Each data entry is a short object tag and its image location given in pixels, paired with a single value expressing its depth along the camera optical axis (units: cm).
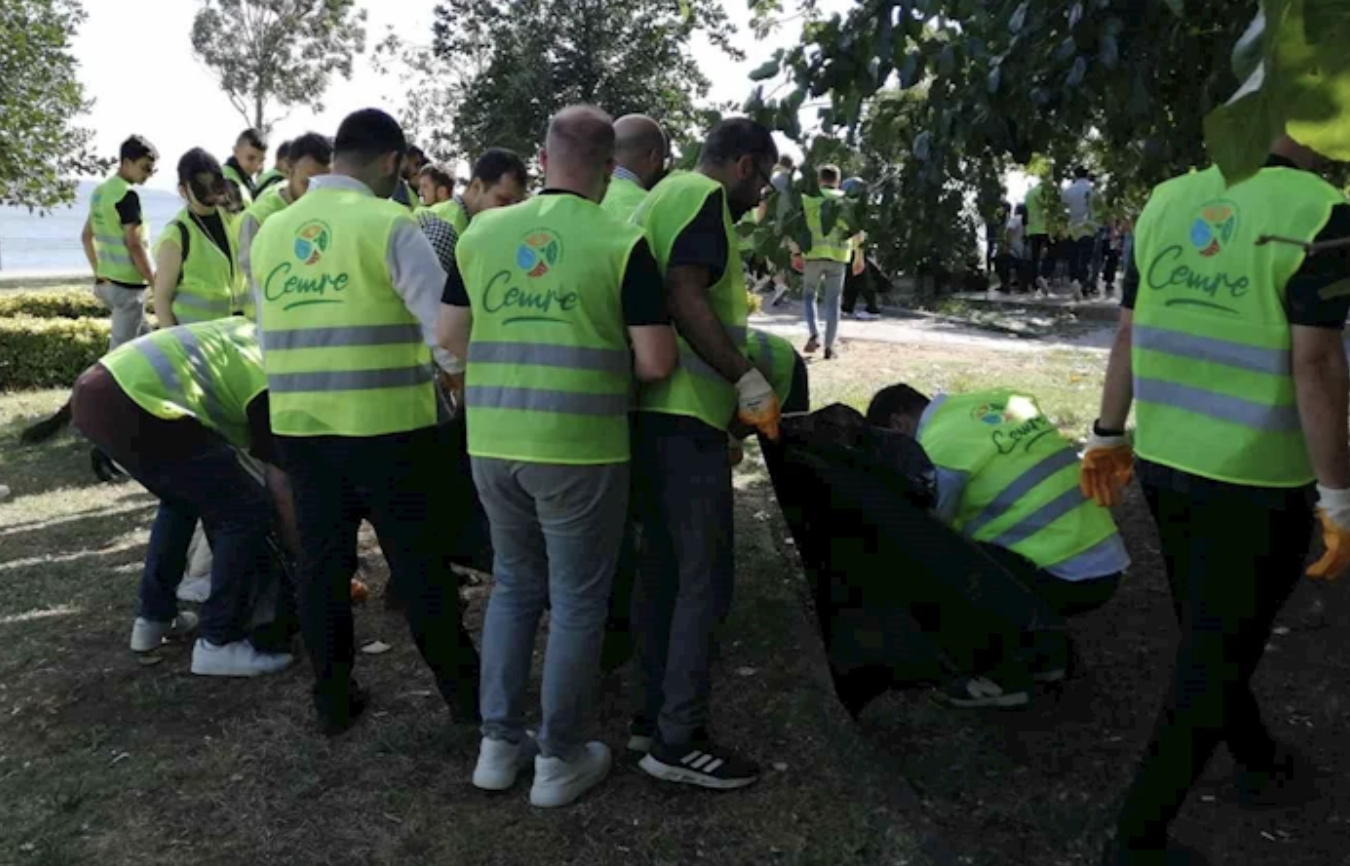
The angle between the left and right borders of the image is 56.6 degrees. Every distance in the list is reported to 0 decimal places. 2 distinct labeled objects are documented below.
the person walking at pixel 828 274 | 1001
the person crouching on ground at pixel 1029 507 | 358
